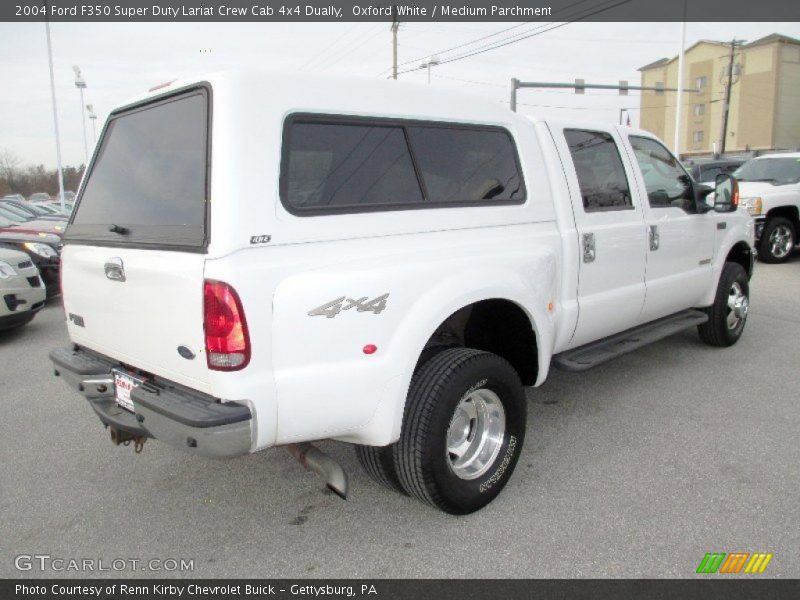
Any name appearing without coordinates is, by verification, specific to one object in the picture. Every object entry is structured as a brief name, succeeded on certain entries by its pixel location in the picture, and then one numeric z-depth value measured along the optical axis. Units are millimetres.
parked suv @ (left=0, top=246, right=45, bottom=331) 6582
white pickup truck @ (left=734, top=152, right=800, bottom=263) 10547
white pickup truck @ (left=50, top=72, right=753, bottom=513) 2354
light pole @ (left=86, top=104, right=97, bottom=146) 25594
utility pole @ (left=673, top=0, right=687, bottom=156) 22938
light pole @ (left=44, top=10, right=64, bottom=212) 24359
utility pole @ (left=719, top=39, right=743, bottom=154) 40031
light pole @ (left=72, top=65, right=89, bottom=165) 24944
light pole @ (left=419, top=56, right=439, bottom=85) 26891
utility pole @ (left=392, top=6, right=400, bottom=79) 30109
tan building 51812
